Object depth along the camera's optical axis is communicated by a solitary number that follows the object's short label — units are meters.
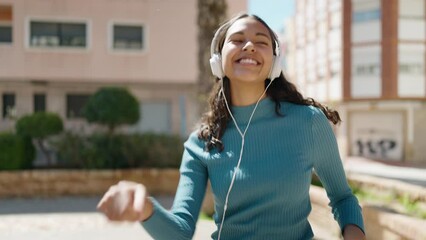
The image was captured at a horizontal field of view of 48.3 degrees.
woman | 1.62
